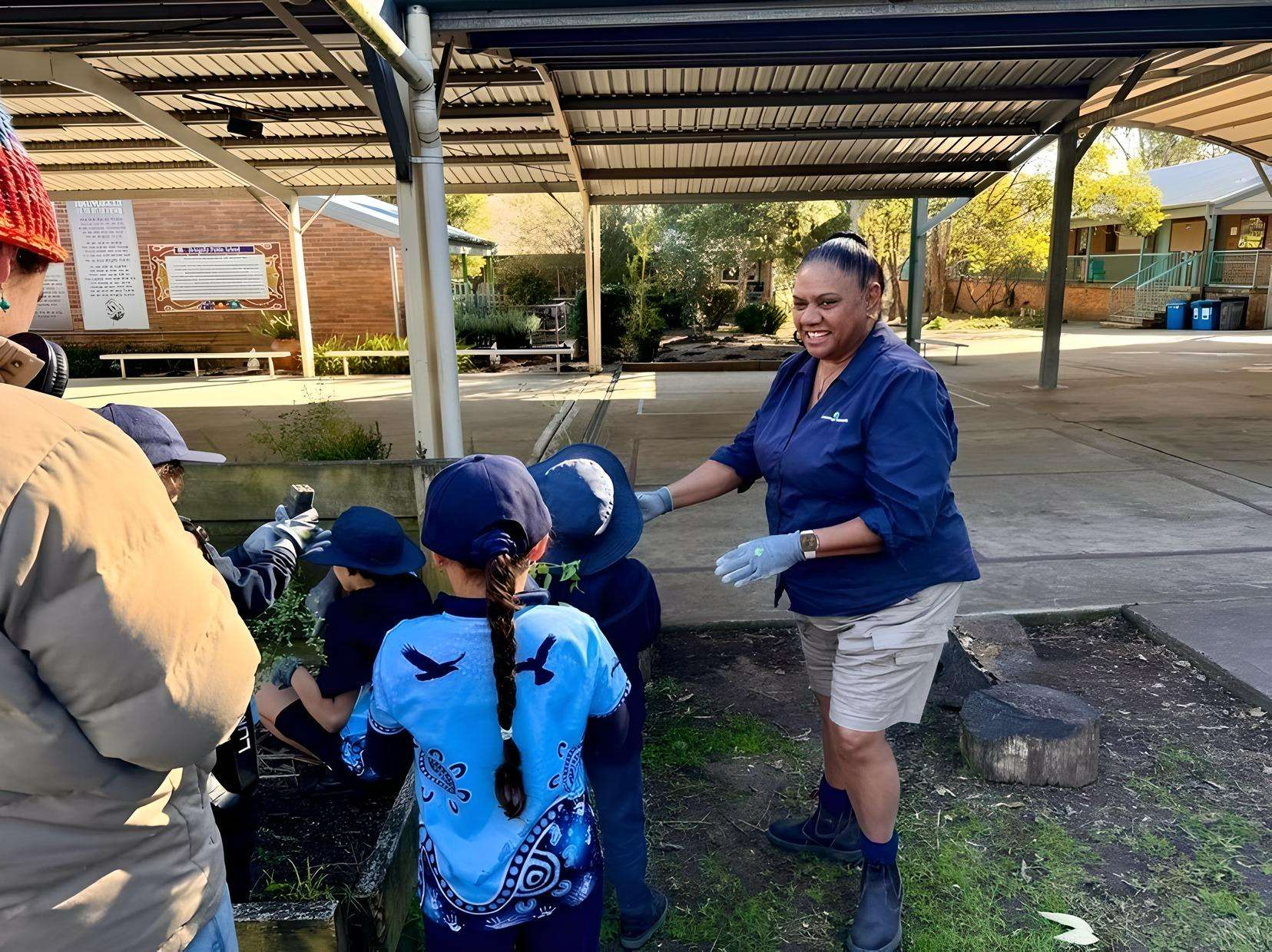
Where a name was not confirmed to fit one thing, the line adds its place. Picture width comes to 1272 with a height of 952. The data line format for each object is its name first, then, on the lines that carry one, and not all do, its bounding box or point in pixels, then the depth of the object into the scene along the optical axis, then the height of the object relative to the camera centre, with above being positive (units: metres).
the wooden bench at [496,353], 15.77 -0.81
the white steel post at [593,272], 14.55 +0.54
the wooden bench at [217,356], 15.51 -0.73
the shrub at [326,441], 6.01 -0.91
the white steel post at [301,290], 14.99 +0.36
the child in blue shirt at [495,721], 1.59 -0.76
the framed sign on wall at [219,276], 17.44 +0.72
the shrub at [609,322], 17.77 -0.38
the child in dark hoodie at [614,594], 2.19 -0.75
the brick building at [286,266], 17.19 +0.88
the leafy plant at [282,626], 3.26 -1.16
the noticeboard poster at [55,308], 17.19 +0.19
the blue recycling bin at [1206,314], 23.23 -0.70
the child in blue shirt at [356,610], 2.66 -0.90
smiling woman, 2.12 -0.58
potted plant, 16.58 -0.48
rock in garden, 3.46 -1.48
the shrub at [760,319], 23.56 -0.50
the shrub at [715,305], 25.30 -0.11
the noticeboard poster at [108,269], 17.08 +0.92
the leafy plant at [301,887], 2.30 -1.53
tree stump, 2.95 -1.48
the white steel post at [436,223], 5.05 +0.51
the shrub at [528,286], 27.53 +0.58
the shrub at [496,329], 17.88 -0.44
